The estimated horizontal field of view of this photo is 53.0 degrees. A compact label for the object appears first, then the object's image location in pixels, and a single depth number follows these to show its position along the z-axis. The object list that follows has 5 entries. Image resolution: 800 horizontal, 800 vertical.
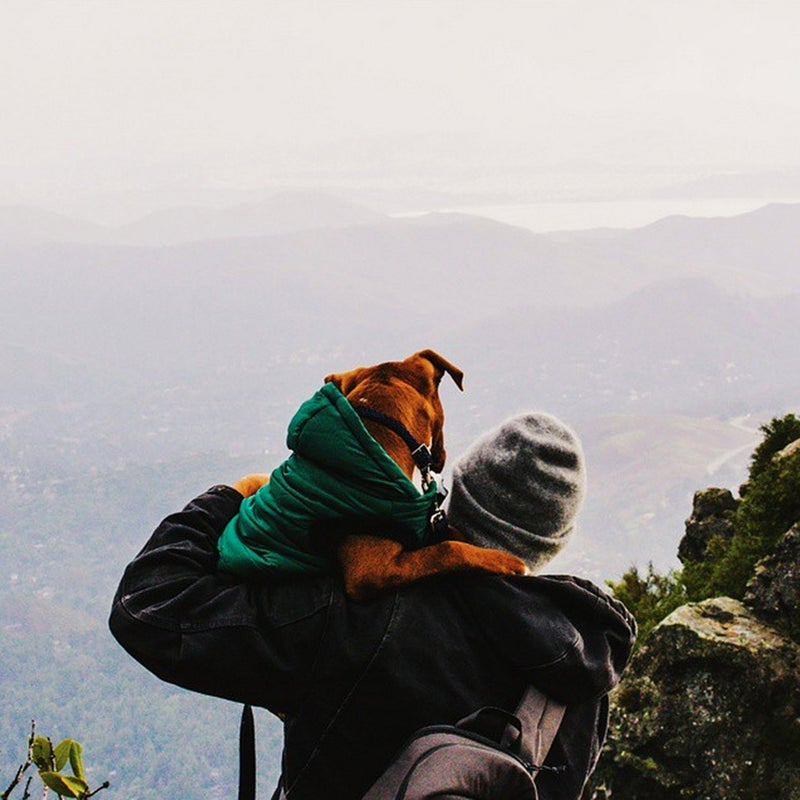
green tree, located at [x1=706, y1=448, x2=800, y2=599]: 6.69
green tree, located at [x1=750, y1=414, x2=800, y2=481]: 7.46
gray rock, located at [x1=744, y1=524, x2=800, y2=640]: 5.82
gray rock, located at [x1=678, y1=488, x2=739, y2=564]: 8.29
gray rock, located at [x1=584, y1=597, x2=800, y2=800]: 5.38
